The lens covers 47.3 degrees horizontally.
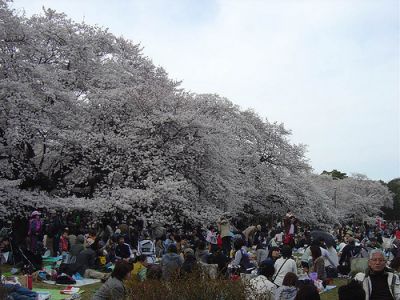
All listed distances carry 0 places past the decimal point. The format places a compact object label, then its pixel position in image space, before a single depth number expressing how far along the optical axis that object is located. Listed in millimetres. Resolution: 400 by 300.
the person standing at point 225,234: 15875
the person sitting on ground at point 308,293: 4219
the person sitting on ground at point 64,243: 14723
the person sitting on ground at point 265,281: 6217
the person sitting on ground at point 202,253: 11338
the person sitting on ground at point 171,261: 9439
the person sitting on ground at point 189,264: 7980
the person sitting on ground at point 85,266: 12547
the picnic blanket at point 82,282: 11883
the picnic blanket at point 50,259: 15336
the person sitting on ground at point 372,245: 14859
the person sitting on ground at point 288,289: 6367
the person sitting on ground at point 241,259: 11175
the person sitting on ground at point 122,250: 13107
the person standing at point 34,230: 14802
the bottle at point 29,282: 10511
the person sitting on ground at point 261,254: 13539
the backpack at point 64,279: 11891
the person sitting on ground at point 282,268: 8141
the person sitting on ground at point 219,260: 9844
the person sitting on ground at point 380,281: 5039
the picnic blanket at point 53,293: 10133
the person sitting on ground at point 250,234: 21027
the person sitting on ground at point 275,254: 10602
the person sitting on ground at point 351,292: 4223
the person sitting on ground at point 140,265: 9441
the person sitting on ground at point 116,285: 6268
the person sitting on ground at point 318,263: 10513
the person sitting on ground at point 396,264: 9375
